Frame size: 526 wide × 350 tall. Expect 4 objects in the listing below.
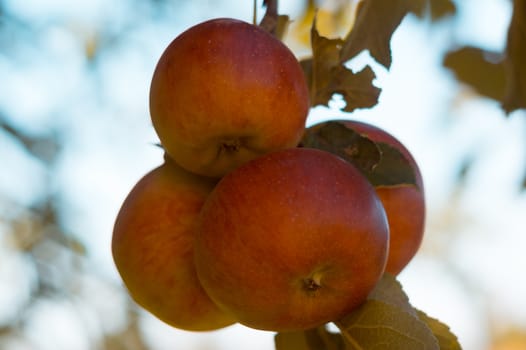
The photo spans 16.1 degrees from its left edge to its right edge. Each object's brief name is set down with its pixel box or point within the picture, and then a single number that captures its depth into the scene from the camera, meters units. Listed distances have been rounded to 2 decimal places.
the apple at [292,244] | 0.69
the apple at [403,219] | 0.75
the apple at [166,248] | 0.74
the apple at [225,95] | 0.71
